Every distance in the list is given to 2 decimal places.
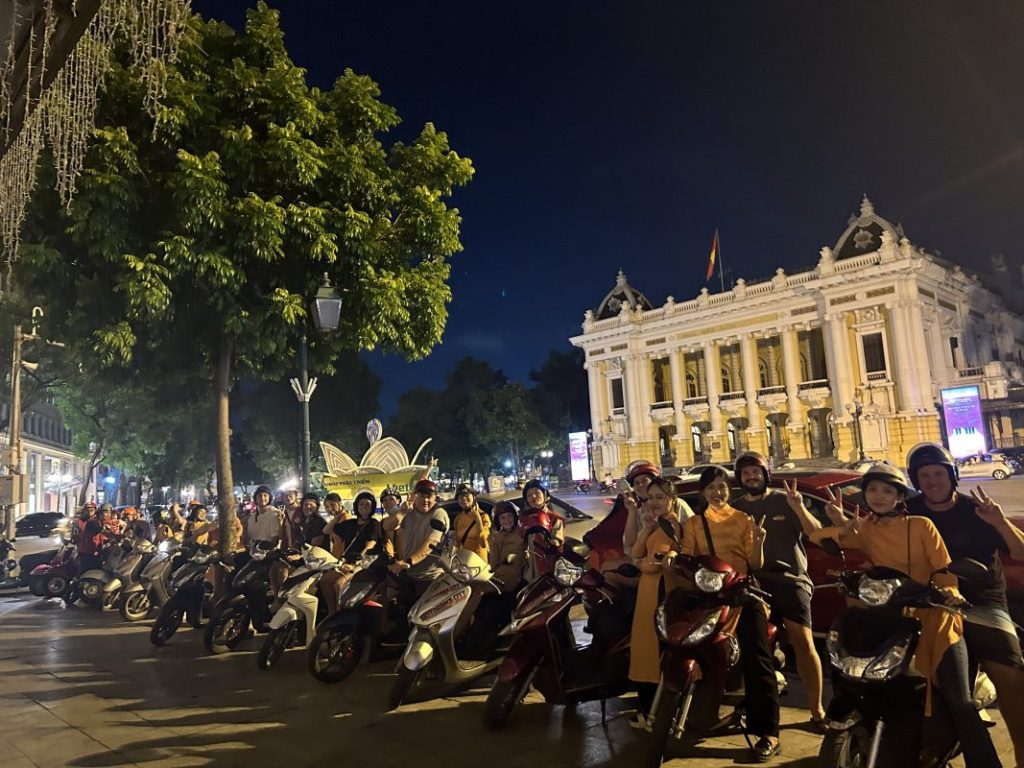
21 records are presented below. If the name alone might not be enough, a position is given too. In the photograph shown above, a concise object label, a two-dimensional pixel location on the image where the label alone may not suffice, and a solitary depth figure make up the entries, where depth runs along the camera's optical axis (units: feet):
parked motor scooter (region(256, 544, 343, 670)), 22.21
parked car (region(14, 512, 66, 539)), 91.66
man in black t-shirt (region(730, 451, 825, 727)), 14.67
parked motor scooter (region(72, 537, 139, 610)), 37.11
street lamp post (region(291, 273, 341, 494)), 32.50
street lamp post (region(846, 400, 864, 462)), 140.97
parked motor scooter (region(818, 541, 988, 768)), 10.30
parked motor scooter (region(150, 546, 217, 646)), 27.12
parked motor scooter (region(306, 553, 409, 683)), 20.51
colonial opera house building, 137.59
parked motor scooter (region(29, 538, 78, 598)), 41.78
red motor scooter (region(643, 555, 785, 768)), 12.66
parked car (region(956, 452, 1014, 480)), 91.50
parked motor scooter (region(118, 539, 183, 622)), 32.76
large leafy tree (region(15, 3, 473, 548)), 31.30
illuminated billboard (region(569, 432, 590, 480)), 159.84
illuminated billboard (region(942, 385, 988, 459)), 96.07
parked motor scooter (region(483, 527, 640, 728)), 15.79
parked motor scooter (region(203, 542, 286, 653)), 25.36
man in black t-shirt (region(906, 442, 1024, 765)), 11.04
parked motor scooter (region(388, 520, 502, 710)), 17.39
